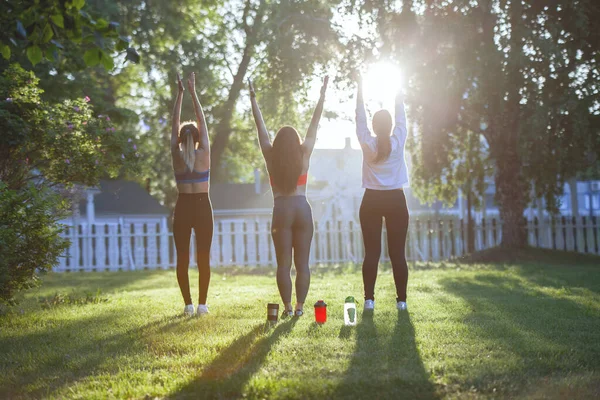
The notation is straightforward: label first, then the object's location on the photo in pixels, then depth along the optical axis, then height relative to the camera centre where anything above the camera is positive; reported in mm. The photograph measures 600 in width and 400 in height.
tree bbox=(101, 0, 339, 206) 18688 +5884
